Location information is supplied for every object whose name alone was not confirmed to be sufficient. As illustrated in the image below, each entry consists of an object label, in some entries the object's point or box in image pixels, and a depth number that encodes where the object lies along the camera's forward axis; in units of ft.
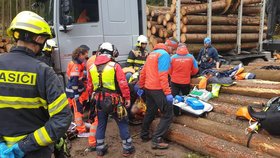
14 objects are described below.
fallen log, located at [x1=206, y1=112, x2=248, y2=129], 15.32
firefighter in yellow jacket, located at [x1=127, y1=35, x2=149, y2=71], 22.90
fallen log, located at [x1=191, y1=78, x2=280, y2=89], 17.58
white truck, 21.42
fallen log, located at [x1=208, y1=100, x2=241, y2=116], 16.74
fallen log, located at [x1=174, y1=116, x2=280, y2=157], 12.92
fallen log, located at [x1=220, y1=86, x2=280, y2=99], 16.58
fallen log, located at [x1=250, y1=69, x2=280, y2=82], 19.64
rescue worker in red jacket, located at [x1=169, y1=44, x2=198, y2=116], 19.17
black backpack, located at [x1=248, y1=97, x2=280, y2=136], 12.60
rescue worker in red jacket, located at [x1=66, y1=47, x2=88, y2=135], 19.02
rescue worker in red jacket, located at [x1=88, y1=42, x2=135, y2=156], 14.92
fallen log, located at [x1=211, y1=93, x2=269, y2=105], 16.63
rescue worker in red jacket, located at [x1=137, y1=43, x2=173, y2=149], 15.74
